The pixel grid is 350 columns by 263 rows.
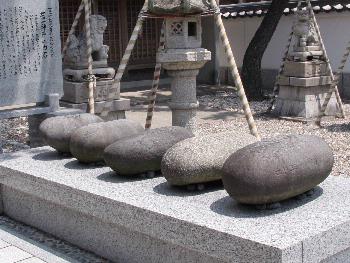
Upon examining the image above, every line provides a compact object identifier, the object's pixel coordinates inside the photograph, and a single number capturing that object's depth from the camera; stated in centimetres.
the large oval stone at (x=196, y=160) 373
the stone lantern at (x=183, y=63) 599
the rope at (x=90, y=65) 800
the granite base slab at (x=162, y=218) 298
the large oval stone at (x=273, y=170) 325
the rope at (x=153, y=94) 681
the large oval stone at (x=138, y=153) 411
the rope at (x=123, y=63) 671
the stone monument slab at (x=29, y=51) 675
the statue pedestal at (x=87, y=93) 854
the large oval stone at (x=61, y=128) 494
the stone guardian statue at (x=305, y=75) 987
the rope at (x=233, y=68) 604
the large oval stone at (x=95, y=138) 453
